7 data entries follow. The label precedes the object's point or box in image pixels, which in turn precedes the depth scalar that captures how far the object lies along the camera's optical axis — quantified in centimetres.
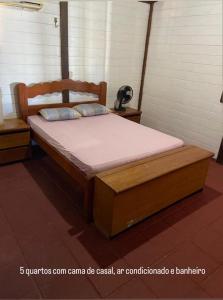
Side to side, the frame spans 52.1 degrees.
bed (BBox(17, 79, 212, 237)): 182
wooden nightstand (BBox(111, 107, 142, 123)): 375
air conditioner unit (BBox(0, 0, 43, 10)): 242
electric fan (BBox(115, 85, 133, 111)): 378
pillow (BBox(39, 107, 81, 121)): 291
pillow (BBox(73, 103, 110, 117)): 322
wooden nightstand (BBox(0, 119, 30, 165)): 272
